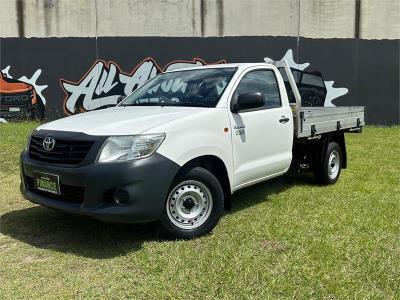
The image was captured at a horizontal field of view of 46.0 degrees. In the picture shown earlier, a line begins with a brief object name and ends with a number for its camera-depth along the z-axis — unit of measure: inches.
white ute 164.6
